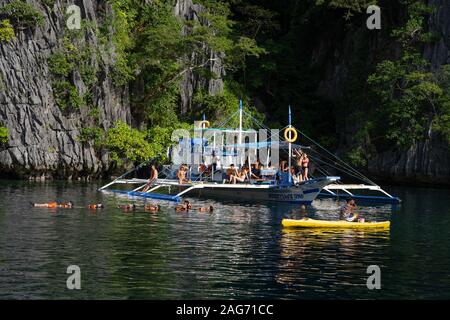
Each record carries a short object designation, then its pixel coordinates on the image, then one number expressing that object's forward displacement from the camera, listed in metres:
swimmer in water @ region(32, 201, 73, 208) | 36.75
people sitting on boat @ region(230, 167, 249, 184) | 46.38
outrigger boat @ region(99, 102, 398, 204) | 43.22
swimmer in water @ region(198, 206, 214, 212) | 37.33
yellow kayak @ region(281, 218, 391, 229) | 30.88
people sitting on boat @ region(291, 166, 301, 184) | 43.83
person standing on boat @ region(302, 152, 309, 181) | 44.46
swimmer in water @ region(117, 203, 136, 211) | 36.99
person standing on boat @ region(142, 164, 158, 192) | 47.59
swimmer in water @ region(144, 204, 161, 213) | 37.20
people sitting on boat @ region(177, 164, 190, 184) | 47.35
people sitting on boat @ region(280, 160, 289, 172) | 44.82
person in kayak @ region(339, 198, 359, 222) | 31.98
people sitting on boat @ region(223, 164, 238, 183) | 46.97
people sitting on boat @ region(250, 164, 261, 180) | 47.72
